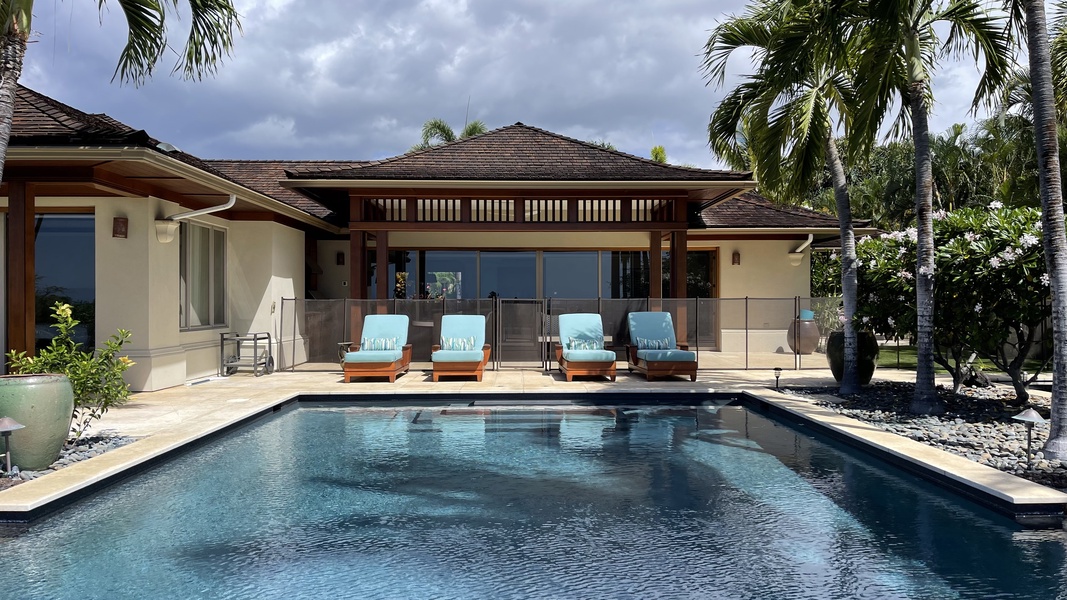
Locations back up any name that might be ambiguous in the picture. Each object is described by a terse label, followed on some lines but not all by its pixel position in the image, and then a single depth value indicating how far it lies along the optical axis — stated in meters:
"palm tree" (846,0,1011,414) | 8.38
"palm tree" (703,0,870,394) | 9.48
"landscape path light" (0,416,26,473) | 5.35
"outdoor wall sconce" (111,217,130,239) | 10.37
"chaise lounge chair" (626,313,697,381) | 12.23
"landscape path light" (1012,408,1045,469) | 5.91
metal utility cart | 13.02
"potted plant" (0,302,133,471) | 5.77
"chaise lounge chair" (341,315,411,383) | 12.07
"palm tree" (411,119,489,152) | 32.09
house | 9.05
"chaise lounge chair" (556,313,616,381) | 12.32
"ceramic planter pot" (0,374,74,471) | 5.75
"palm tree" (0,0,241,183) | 7.27
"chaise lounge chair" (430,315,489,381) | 12.20
